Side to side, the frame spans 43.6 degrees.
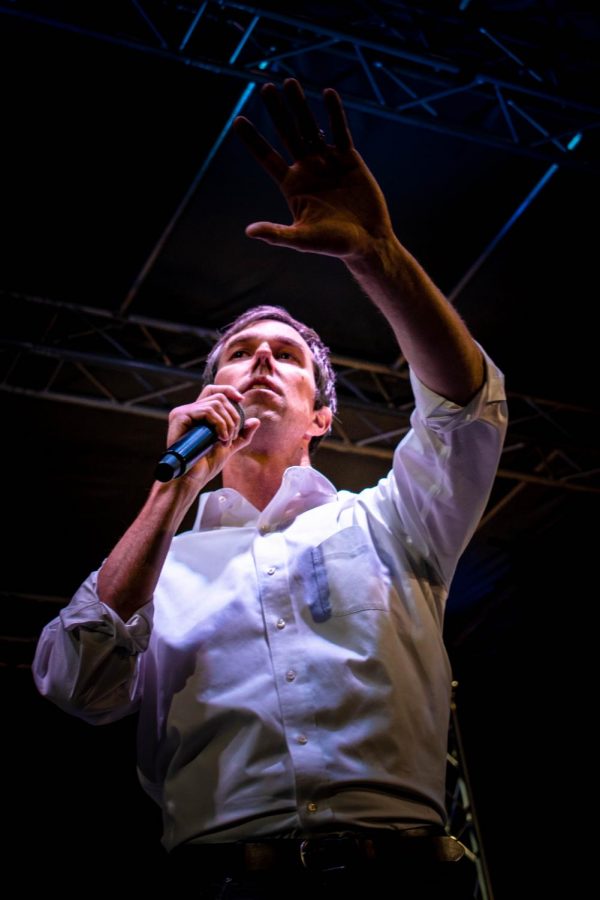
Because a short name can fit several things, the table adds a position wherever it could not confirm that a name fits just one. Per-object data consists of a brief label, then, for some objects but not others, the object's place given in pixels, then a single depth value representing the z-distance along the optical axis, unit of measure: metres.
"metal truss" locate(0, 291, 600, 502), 4.48
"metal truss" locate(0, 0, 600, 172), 3.30
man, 1.20
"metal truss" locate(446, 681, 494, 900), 4.47
